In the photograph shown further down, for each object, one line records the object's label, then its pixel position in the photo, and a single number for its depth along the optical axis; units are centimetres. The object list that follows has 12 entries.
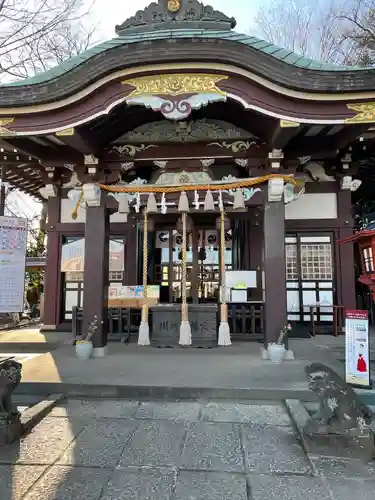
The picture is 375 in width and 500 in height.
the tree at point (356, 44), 1284
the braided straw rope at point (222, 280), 654
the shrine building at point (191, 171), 516
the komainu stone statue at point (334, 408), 328
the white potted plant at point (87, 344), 617
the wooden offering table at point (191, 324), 747
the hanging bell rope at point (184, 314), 656
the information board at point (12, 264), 557
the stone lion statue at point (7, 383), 349
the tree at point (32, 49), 1220
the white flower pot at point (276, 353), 586
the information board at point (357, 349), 448
